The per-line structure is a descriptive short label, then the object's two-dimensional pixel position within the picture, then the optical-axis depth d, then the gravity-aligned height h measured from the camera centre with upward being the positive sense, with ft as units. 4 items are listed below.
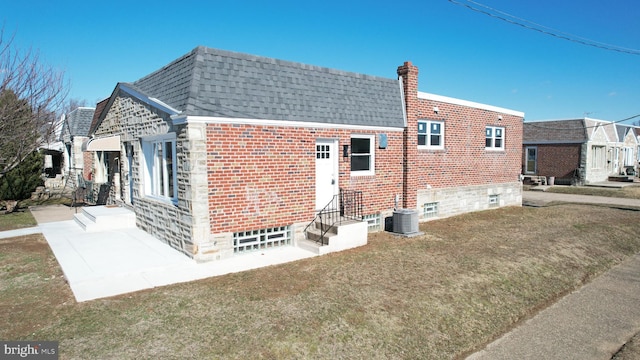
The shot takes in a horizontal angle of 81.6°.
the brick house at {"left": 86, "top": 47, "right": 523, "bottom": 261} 27.68 +1.25
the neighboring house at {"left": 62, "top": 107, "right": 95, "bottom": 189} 69.97 +5.41
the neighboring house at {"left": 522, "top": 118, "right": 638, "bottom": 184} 90.33 +2.26
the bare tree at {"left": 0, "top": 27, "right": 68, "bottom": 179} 42.68 +5.69
